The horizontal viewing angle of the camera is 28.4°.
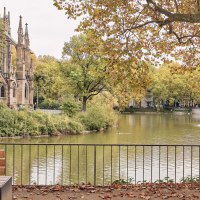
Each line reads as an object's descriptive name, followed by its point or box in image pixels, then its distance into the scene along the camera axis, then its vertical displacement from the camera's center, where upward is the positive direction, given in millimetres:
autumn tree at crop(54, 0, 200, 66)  11094 +2424
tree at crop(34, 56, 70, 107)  67500 +3410
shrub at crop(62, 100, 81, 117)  44375 -793
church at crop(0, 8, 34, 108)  53812 +4045
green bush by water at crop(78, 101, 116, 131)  44344 -1888
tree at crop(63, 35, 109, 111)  50750 +3595
